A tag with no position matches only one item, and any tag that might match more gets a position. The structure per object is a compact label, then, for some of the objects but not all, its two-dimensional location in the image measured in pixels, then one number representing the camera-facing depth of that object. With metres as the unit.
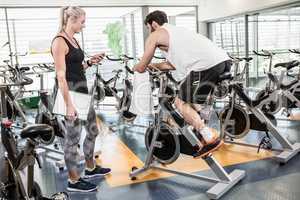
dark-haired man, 2.65
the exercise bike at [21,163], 1.76
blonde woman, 2.49
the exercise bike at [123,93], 5.38
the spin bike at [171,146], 2.86
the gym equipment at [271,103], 4.72
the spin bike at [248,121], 3.48
